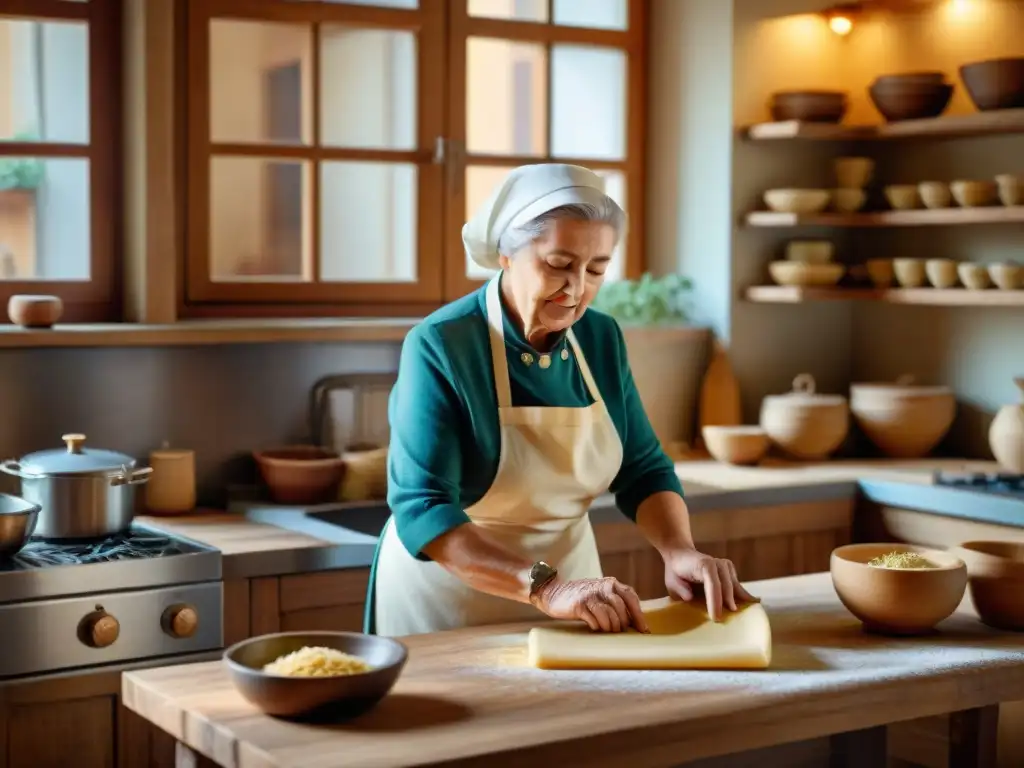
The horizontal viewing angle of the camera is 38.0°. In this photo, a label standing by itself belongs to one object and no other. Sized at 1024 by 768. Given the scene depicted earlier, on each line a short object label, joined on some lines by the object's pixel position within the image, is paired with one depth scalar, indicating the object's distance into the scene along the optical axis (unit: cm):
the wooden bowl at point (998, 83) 411
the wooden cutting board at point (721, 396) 459
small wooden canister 369
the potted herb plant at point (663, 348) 459
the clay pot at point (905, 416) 448
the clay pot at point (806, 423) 444
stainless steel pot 320
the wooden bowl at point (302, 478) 378
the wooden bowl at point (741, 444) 433
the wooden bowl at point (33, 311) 361
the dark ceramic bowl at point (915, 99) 438
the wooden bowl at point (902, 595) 225
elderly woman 230
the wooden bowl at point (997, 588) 233
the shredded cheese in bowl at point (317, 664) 185
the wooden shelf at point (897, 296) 416
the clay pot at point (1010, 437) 411
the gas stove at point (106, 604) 292
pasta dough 209
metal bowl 299
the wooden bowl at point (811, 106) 454
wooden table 176
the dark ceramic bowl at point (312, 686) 181
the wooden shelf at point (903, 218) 416
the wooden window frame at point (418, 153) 408
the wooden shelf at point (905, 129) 414
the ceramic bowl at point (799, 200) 450
